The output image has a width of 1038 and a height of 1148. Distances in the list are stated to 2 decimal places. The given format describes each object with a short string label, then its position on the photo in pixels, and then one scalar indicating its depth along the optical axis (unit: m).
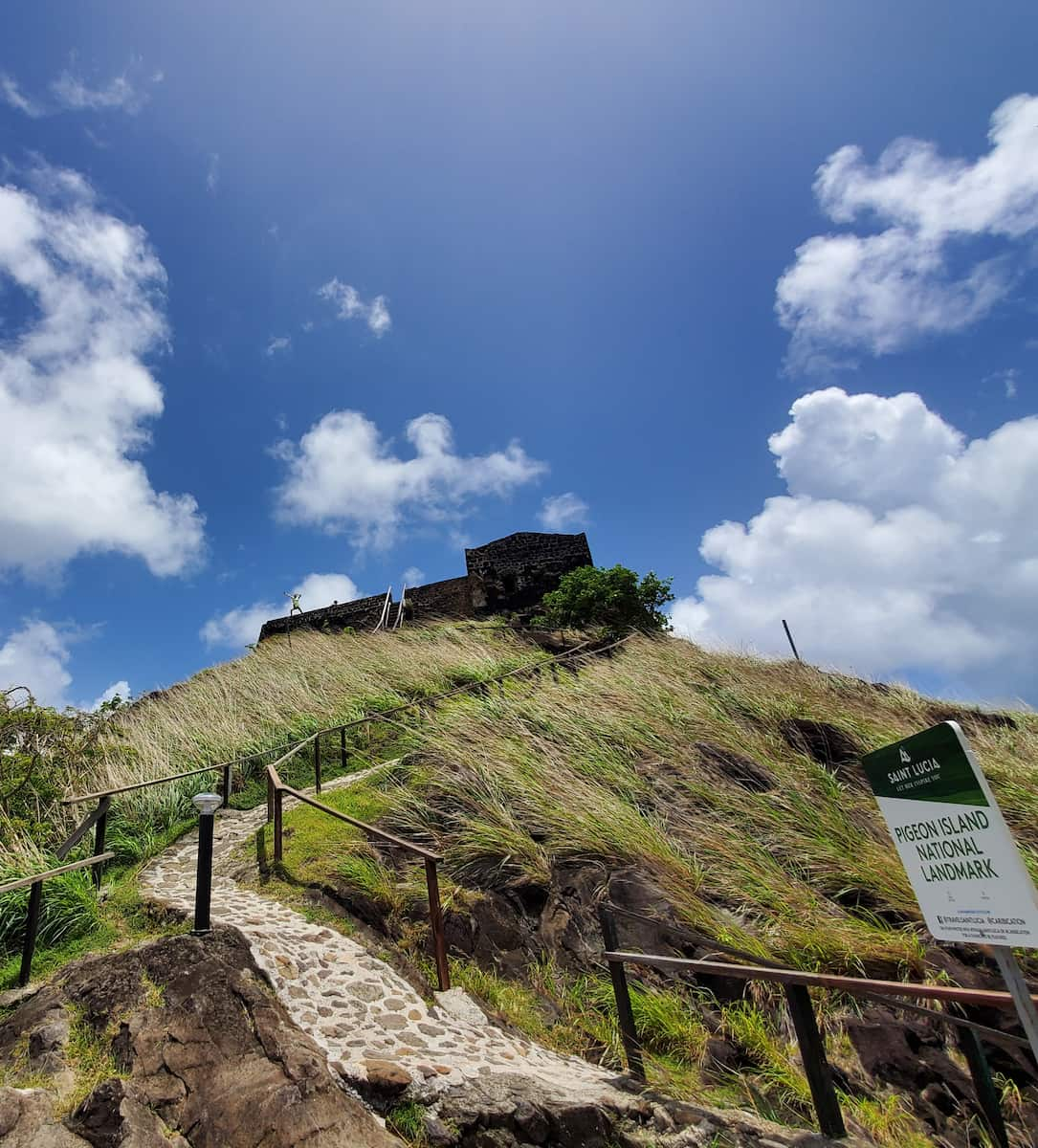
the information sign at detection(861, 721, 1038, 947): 1.91
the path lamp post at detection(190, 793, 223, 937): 4.06
